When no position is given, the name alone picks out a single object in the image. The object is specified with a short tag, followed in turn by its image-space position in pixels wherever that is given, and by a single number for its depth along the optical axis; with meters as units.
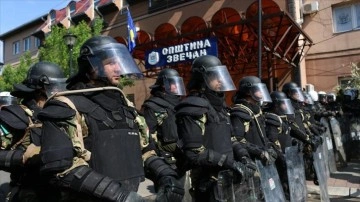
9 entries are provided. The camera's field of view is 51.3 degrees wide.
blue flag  15.34
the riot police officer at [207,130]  3.40
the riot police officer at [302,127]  6.86
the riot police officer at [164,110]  5.21
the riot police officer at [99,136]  2.03
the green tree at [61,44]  17.28
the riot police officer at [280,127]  5.34
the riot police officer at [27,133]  3.08
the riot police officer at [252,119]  4.44
